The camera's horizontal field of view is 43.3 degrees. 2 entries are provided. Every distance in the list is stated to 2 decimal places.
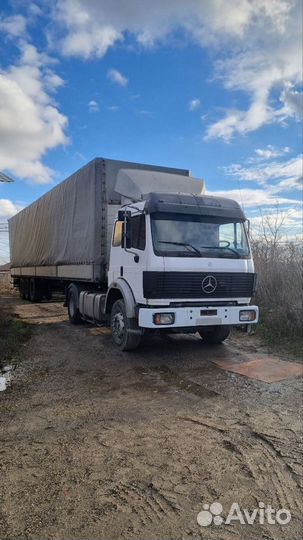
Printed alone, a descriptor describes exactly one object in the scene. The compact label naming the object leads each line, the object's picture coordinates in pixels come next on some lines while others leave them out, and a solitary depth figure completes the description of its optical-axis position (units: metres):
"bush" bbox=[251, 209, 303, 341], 8.47
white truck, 6.23
